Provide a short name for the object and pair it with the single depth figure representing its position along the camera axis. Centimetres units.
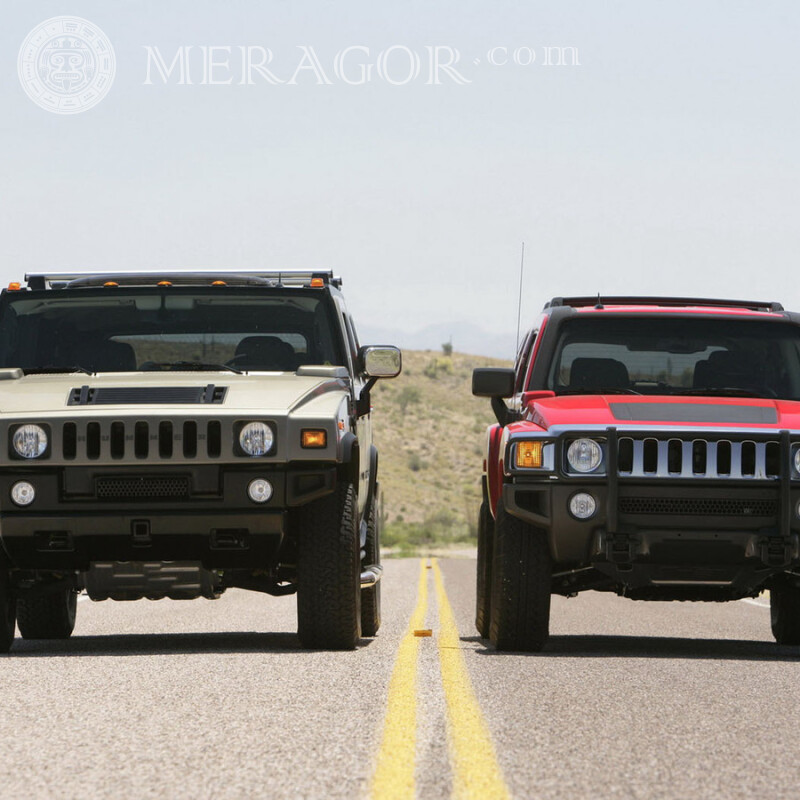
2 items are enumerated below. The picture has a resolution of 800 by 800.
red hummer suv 1897
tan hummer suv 1859
